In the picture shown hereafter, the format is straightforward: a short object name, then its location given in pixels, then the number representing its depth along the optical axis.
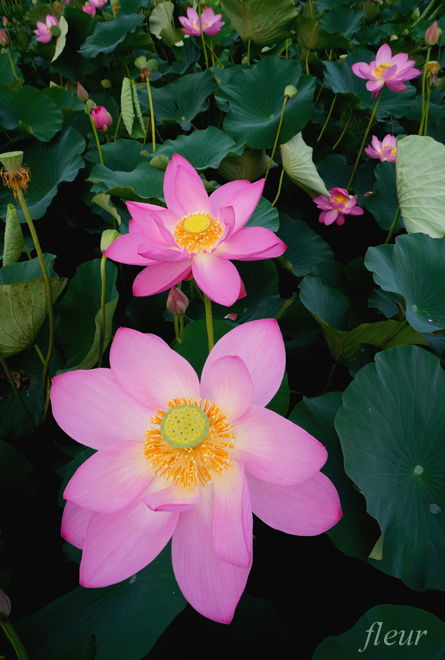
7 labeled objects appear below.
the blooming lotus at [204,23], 1.66
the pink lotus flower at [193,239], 0.62
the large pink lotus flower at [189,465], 0.43
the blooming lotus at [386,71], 1.29
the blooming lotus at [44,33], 1.84
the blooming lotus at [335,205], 1.23
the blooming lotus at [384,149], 1.31
